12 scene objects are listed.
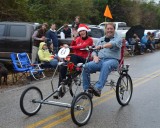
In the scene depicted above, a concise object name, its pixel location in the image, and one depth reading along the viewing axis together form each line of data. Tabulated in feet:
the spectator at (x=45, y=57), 44.39
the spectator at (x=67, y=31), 58.39
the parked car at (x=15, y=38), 47.88
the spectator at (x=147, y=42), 86.99
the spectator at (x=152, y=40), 90.72
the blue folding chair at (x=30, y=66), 42.29
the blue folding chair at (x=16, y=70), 41.11
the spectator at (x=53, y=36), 51.10
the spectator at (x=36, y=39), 46.88
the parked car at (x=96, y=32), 66.09
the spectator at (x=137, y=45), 80.51
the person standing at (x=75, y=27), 55.77
